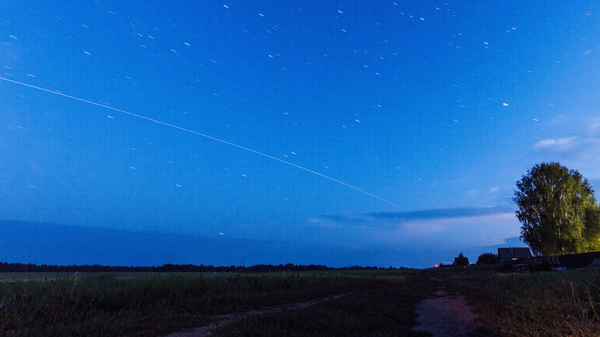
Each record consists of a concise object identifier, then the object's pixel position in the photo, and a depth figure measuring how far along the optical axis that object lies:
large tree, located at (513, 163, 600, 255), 46.31
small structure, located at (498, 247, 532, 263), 86.00
